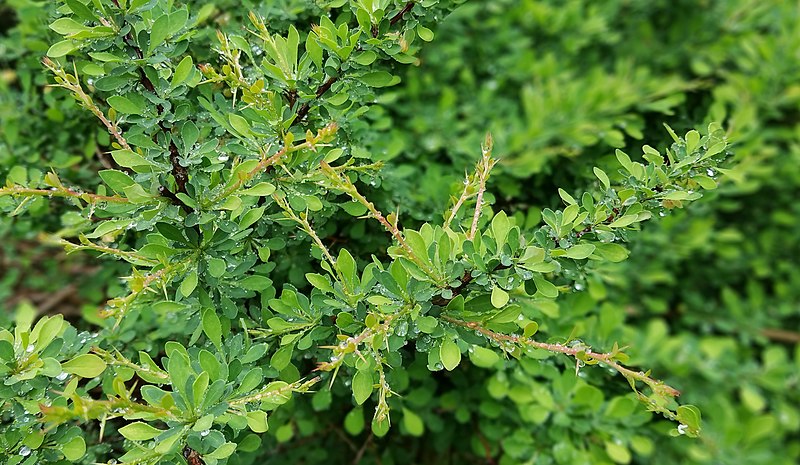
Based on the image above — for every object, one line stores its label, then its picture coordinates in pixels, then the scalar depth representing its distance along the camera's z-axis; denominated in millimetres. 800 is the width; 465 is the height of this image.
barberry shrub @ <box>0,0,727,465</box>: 589
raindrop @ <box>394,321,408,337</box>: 598
